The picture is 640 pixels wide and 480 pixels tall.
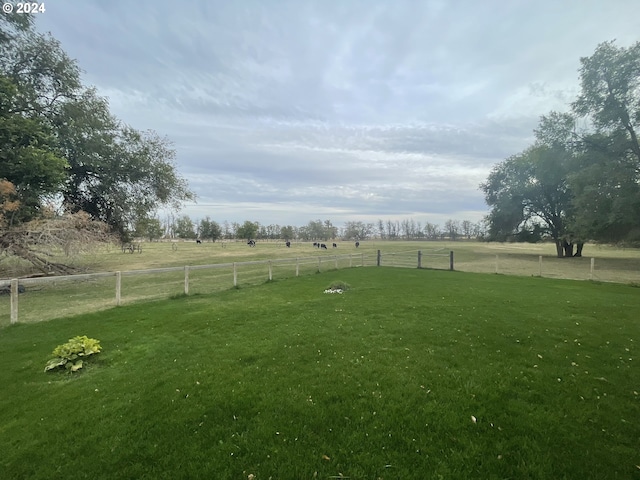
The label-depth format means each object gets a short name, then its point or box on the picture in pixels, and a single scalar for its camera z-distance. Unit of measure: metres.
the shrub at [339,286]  11.59
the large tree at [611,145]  19.64
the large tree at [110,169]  17.64
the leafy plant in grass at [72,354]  4.67
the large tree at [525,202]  34.69
